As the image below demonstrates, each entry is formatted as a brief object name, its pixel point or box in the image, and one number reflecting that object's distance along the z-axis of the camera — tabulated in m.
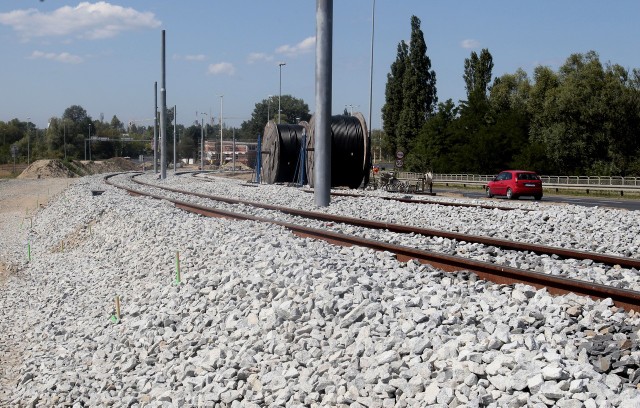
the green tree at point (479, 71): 80.38
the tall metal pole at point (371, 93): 45.75
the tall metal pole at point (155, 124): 62.72
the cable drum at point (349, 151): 34.12
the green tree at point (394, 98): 73.94
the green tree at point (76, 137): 149.88
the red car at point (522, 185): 33.56
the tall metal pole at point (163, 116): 45.53
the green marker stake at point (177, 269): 10.00
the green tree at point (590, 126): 64.44
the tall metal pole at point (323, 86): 19.23
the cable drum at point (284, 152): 40.28
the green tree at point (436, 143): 69.94
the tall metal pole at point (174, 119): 75.41
